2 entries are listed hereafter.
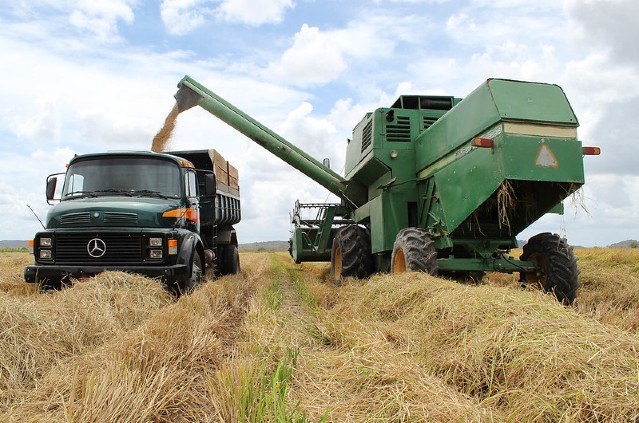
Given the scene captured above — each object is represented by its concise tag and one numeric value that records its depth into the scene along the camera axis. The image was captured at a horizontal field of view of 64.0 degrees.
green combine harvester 6.09
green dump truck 6.82
